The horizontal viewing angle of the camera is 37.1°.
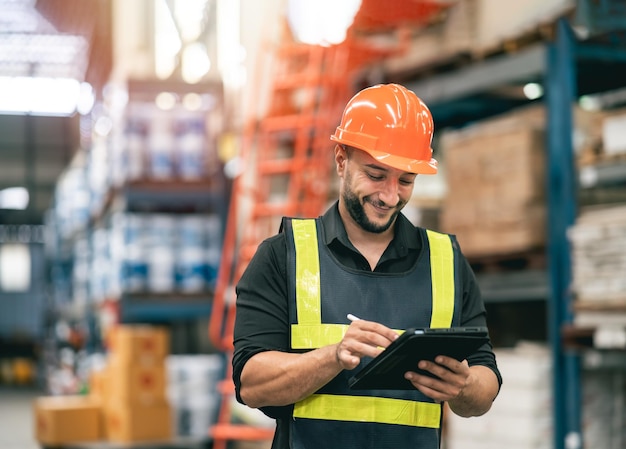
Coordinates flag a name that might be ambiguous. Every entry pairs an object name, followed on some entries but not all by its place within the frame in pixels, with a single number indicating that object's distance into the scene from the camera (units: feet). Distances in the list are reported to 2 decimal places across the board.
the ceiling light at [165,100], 26.08
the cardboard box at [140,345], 23.31
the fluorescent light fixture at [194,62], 32.17
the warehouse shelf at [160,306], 24.58
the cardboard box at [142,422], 23.41
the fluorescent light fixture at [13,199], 88.89
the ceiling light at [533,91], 19.95
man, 6.98
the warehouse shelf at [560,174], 15.65
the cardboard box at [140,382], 23.40
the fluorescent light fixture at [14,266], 88.89
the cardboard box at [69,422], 24.95
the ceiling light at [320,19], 22.43
